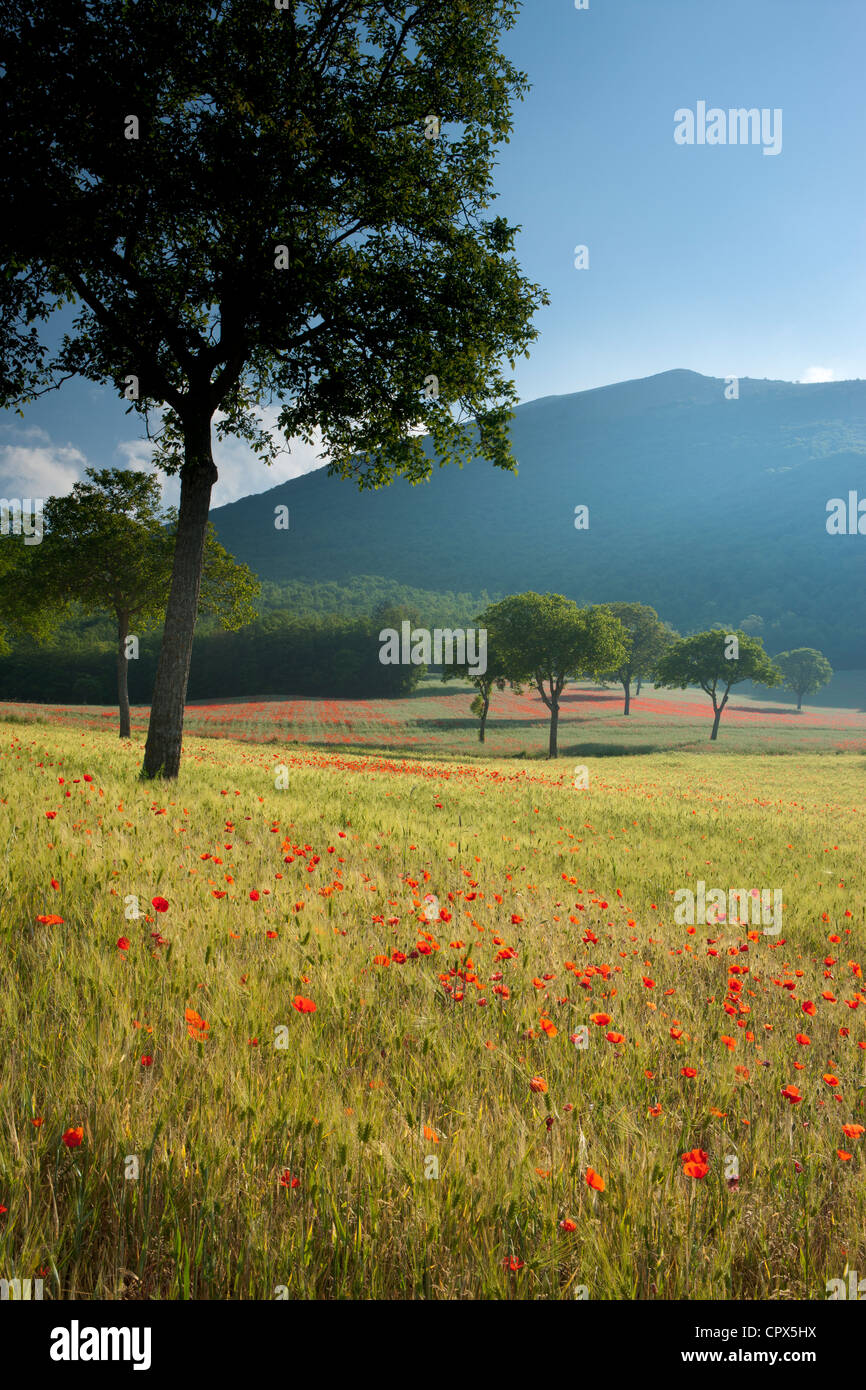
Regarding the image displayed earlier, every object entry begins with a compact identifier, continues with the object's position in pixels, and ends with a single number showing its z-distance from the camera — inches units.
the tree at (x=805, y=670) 4781.0
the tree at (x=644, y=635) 4591.5
